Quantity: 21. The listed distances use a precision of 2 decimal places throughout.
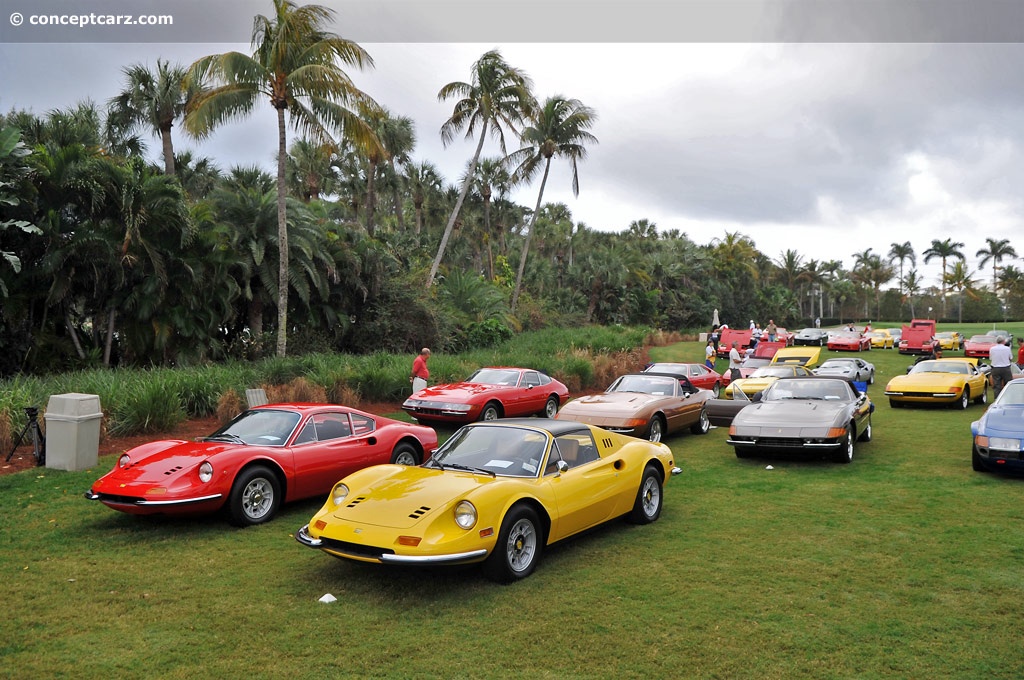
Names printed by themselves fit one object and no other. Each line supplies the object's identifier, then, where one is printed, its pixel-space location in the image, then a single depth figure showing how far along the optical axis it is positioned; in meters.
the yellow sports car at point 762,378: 18.11
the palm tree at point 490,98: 32.97
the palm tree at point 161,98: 28.27
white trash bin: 10.02
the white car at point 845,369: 21.05
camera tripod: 10.32
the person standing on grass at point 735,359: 24.81
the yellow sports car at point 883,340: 40.62
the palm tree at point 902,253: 97.81
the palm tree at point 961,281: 89.00
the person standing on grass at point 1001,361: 17.06
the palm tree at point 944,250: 88.69
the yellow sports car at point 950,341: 38.47
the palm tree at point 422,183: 48.16
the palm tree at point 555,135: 37.94
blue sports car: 9.44
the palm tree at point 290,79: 18.53
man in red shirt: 16.20
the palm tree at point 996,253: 87.38
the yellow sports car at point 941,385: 17.59
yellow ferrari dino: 5.68
